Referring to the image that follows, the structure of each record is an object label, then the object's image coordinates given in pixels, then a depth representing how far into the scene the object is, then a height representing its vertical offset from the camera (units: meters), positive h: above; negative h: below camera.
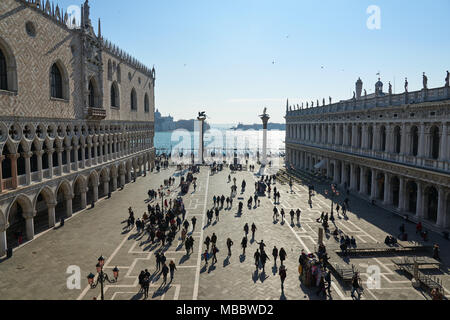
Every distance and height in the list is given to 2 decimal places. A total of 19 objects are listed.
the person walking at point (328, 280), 15.48 -7.17
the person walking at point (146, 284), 14.96 -6.97
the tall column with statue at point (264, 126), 67.06 +1.41
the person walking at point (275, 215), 27.78 -7.15
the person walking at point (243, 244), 20.18 -6.94
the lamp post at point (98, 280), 15.70 -7.29
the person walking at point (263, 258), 18.05 -6.97
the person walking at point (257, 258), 18.06 -6.98
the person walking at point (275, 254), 18.67 -6.97
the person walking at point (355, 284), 15.45 -7.18
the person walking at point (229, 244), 19.95 -6.86
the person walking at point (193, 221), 24.92 -6.83
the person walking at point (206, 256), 18.52 -7.01
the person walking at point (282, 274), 15.91 -6.90
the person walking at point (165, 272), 16.48 -7.04
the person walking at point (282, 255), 17.86 -6.74
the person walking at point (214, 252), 18.92 -6.93
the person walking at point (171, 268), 16.81 -7.01
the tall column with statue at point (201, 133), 68.06 -0.21
